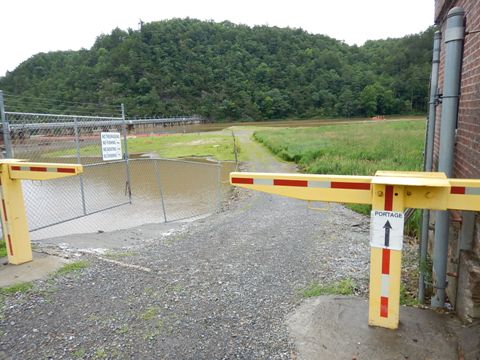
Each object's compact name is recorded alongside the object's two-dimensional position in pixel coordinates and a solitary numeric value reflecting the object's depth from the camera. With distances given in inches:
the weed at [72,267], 201.1
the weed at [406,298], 160.4
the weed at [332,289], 167.9
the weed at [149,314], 153.1
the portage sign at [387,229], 117.0
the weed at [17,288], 177.8
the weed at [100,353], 128.0
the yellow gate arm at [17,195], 194.5
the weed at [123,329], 142.3
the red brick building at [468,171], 133.8
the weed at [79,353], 128.7
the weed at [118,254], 233.0
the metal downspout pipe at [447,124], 138.5
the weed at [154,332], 138.6
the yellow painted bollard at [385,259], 117.0
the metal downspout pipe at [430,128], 165.8
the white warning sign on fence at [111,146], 353.8
